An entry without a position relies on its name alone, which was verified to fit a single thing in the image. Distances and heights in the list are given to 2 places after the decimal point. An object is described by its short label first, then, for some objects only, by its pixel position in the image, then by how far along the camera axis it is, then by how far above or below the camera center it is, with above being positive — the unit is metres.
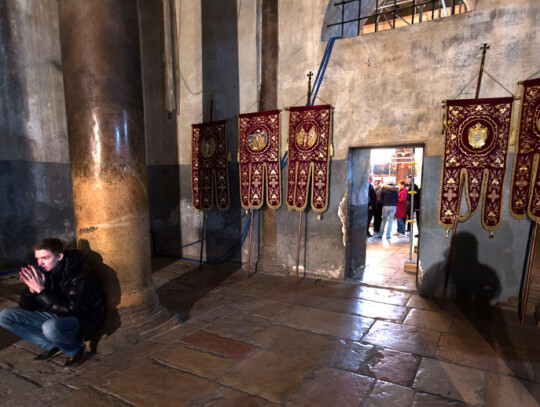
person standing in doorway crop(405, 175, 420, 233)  8.69 -0.92
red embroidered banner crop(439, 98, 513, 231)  4.17 +0.20
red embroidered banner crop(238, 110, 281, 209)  5.57 +0.15
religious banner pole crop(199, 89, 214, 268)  6.27 -0.93
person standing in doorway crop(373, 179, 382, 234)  10.16 -1.46
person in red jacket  9.20 -1.18
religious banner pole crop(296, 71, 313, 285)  5.39 -0.79
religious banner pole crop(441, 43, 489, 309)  4.26 -0.87
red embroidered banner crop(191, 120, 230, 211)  6.18 +0.01
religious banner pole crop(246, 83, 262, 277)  5.74 -0.99
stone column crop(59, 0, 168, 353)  3.15 +0.22
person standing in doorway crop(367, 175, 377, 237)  9.59 -0.94
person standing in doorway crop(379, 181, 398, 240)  9.48 -1.04
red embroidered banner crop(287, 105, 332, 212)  5.25 +0.22
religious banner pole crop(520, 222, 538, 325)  3.93 -1.30
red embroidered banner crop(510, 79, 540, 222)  3.92 +0.13
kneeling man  2.79 -1.25
